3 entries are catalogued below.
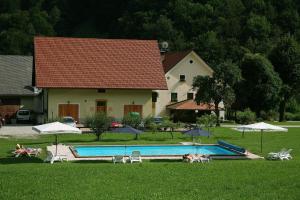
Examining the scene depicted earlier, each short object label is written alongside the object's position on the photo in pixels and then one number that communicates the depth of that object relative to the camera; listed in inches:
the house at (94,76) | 1932.8
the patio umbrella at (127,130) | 1302.9
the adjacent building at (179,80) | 2349.9
